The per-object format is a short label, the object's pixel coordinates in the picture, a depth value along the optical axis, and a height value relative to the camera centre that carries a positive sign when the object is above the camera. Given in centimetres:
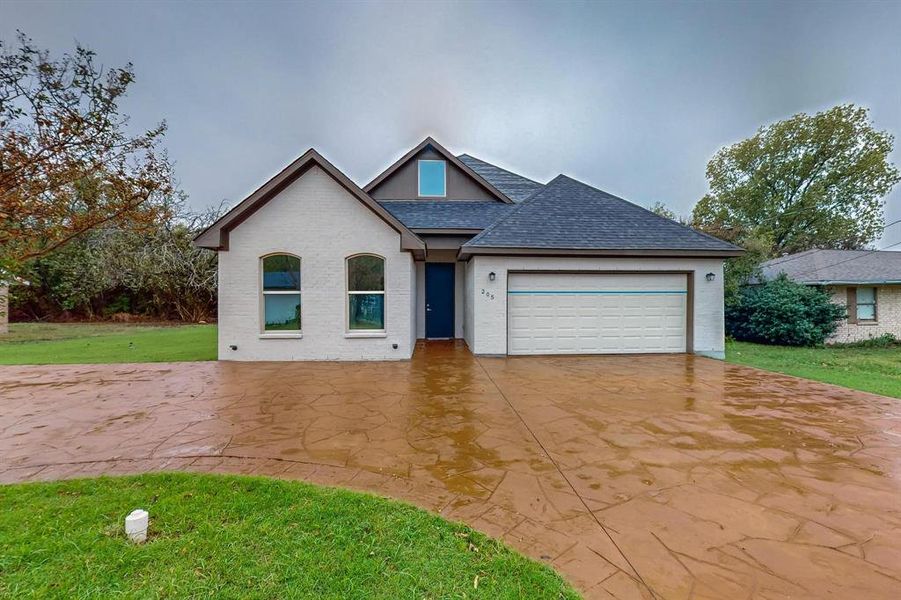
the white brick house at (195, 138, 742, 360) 932 +73
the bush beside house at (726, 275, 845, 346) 1391 -48
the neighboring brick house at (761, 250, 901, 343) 1505 +35
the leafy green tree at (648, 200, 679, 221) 2895 +741
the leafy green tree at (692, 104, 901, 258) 2498 +872
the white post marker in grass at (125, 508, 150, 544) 249 -156
